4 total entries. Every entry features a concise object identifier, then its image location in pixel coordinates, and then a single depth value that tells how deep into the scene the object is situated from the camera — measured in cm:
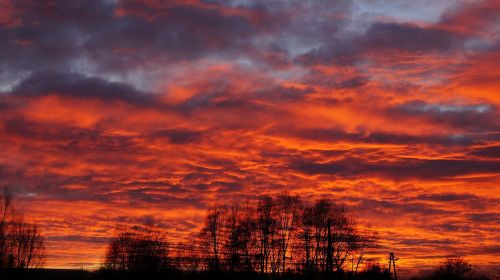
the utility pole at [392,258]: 10445
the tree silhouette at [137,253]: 11638
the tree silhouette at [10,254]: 9550
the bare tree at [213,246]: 10785
